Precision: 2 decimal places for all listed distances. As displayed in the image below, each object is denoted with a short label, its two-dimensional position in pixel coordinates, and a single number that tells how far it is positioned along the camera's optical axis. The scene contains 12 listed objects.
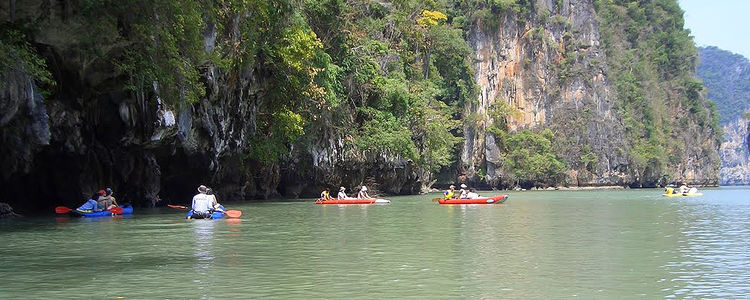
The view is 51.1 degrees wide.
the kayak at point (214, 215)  20.36
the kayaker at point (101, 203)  22.23
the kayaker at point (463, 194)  29.97
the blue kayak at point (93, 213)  21.64
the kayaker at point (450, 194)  30.56
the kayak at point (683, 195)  43.49
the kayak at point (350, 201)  31.00
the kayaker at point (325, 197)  31.36
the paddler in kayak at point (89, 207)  21.78
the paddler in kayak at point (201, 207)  20.23
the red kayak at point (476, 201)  29.05
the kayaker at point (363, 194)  32.60
